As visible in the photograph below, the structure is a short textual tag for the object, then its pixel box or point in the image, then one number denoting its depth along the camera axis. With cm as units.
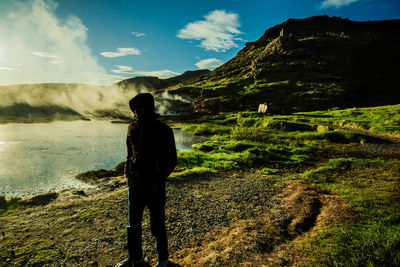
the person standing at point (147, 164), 385
